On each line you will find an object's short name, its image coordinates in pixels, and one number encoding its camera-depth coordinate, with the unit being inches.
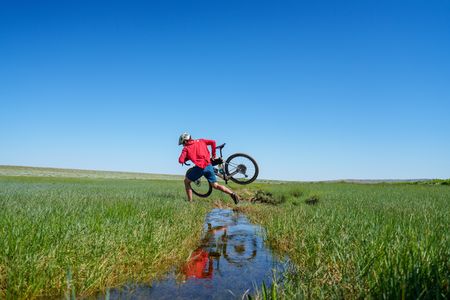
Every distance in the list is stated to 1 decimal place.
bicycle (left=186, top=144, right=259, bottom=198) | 438.3
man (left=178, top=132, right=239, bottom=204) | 403.5
